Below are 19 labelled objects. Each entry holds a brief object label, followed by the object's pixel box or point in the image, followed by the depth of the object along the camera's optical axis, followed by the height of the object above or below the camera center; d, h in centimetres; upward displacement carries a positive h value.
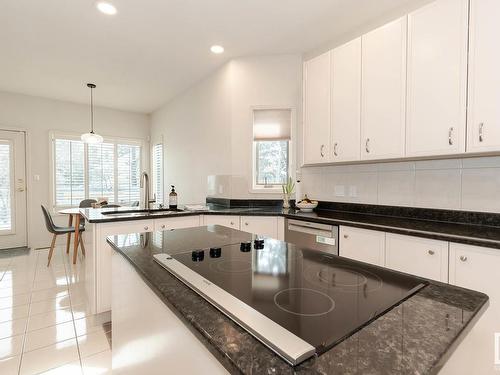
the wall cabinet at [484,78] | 166 +67
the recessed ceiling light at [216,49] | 313 +159
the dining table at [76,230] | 385 -74
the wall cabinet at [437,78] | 180 +74
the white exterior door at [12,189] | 457 -16
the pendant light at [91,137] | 421 +69
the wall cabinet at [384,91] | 210 +75
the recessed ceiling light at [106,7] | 237 +159
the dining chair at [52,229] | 385 -74
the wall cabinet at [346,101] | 239 +74
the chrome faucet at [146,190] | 277 -10
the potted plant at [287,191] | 317 -13
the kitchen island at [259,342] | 46 -32
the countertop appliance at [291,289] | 54 -32
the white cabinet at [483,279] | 135 -56
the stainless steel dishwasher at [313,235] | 225 -50
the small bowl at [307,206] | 288 -28
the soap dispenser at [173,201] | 300 -24
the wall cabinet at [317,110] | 264 +73
